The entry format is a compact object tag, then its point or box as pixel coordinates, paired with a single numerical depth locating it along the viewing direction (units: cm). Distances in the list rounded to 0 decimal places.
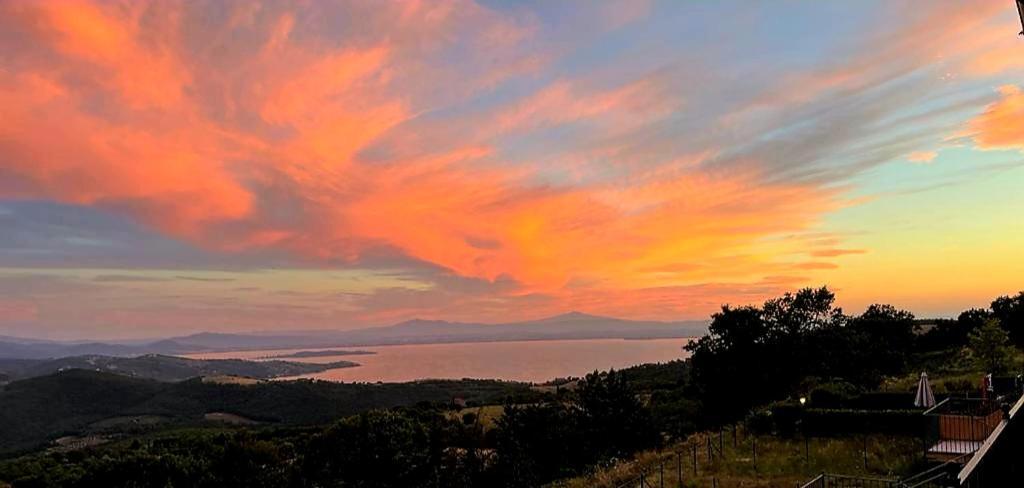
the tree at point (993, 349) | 2714
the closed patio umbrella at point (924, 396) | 1783
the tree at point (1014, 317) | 4053
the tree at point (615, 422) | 3085
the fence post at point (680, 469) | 1862
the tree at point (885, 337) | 4047
